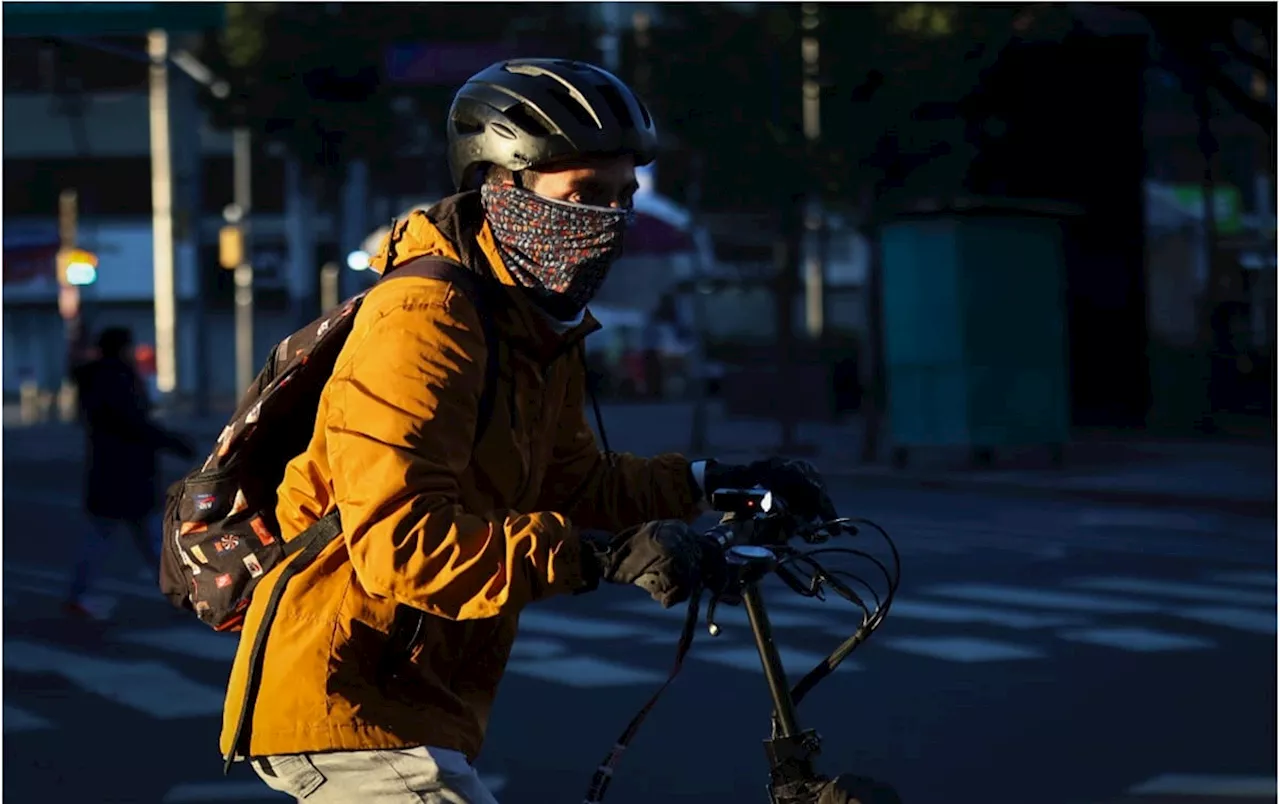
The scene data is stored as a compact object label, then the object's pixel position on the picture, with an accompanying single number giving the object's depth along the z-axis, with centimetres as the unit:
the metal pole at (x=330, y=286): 4442
